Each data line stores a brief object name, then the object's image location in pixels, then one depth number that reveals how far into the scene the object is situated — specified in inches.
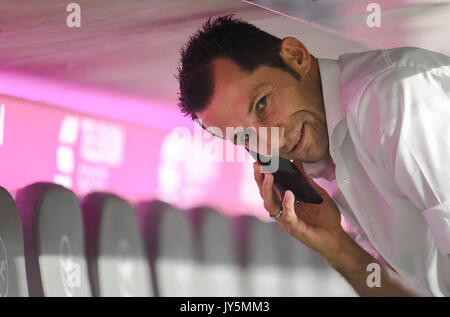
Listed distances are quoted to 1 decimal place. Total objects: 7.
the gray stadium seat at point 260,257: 203.2
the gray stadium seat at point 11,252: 168.9
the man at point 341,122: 185.5
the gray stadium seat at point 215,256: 196.1
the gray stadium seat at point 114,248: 181.8
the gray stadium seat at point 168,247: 190.1
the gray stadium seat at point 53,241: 170.9
